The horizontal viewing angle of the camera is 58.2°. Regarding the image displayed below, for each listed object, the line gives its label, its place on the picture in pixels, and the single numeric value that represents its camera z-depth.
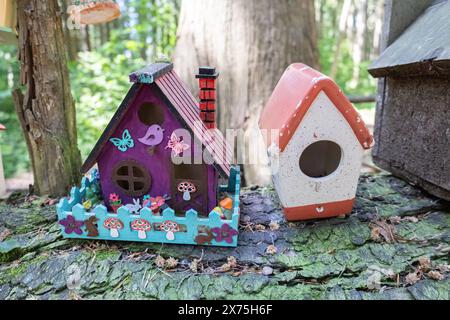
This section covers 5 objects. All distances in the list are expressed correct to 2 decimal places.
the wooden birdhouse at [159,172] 0.36
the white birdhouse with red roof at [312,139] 0.37
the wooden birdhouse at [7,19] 0.41
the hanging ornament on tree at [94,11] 0.40
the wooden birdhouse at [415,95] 0.39
